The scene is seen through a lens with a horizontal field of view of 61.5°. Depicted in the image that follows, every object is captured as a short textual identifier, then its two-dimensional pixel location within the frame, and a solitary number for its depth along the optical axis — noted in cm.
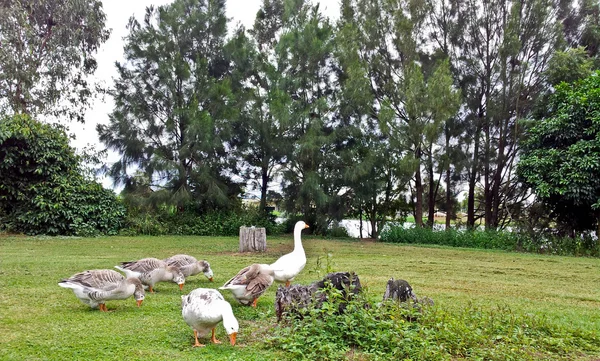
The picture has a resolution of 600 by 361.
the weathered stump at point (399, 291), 519
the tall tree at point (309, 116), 1856
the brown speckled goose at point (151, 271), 657
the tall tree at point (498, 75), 1845
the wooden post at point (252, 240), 1242
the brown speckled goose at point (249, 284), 564
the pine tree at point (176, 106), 1900
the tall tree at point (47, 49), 1891
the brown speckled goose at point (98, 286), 536
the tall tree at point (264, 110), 1883
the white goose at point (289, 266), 632
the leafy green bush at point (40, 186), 1616
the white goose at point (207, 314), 429
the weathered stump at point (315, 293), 484
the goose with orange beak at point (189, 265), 723
